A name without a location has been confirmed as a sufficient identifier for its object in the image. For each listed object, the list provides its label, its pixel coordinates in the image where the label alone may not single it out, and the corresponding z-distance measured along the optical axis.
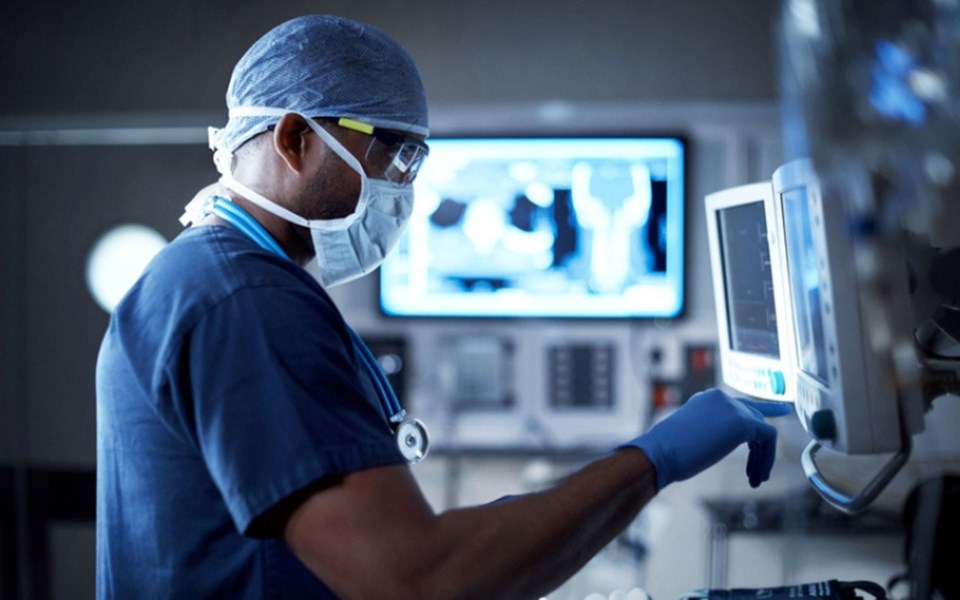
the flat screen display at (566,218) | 3.07
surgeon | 0.82
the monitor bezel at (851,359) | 0.88
